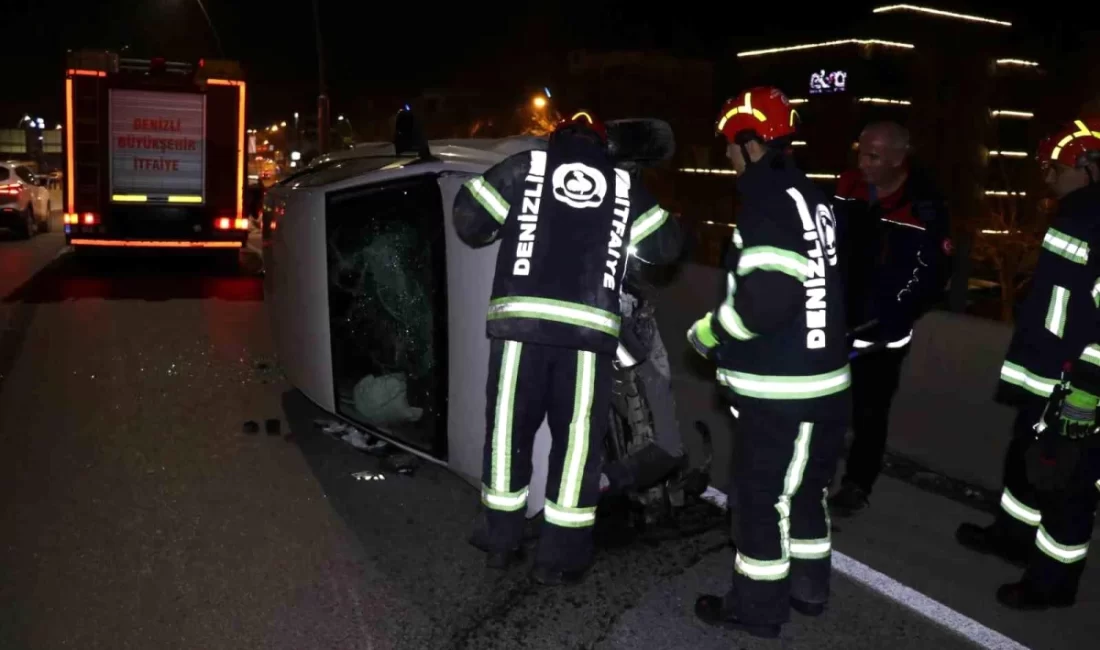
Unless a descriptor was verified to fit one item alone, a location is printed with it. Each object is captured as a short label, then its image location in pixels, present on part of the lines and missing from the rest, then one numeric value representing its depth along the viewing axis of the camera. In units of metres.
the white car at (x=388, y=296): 4.45
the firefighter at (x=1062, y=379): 3.79
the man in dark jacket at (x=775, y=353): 3.52
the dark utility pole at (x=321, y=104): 22.28
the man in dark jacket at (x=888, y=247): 4.89
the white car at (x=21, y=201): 20.12
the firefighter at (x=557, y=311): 3.95
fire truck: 13.88
